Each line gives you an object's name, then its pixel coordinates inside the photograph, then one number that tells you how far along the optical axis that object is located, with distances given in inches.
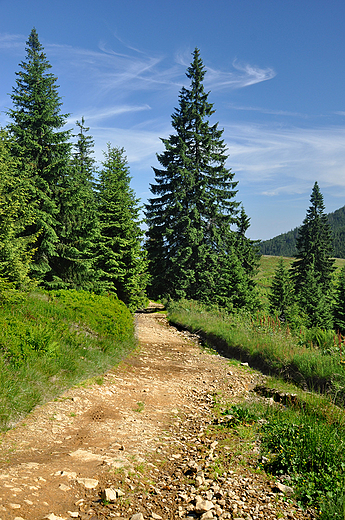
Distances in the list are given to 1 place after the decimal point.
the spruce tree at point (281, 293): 1117.1
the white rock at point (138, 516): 125.5
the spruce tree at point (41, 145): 523.5
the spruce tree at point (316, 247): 1481.3
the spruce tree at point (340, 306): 1028.2
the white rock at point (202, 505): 131.0
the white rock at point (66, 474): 142.5
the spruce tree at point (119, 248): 620.4
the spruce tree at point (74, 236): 551.8
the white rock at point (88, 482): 139.0
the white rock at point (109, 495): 133.2
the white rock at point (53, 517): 116.6
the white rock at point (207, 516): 126.6
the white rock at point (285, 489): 141.1
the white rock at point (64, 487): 134.3
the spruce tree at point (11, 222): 383.6
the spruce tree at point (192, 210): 948.0
